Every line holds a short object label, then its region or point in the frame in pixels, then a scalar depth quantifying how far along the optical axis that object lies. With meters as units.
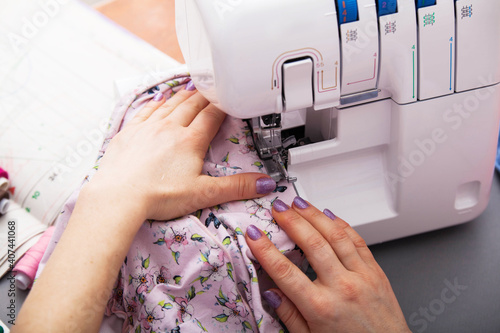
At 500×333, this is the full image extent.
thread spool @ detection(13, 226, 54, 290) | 0.86
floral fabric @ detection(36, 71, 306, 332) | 0.70
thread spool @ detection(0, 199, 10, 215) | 0.99
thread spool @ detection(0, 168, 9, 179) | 1.08
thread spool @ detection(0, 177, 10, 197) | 1.04
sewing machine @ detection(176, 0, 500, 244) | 0.64
